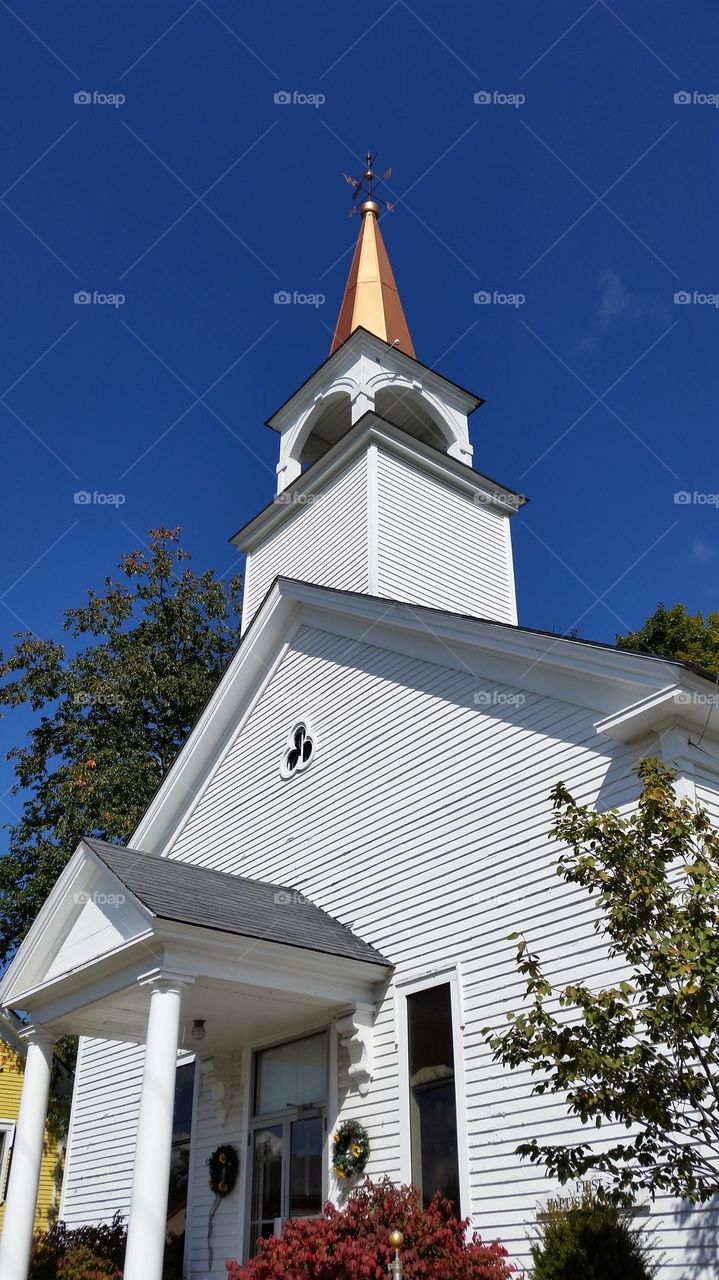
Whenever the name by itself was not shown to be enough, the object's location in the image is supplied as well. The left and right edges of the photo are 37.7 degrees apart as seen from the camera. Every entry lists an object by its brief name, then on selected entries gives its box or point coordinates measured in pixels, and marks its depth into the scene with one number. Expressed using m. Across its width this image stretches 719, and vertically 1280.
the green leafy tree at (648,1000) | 6.25
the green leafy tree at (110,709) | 26.56
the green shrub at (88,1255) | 11.39
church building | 9.21
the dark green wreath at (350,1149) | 10.29
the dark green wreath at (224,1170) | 11.73
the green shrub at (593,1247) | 7.39
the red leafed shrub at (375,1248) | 8.17
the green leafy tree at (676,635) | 26.77
